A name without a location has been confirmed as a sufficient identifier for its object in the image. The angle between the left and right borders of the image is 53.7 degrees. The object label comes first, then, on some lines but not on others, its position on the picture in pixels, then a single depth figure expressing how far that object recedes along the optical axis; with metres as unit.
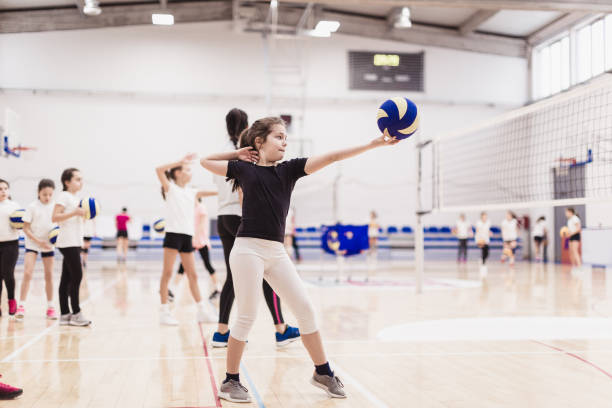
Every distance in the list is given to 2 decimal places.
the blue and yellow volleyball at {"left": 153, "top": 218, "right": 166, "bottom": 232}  7.52
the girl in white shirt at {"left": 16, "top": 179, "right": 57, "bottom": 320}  5.77
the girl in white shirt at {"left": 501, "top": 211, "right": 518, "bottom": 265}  15.31
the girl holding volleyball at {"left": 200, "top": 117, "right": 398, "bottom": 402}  2.86
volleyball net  17.48
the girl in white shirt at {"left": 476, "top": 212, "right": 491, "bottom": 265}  12.44
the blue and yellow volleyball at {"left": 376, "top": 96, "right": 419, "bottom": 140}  2.81
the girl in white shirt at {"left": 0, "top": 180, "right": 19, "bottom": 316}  5.67
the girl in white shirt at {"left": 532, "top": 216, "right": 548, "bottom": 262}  17.48
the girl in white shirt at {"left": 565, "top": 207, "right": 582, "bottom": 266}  13.34
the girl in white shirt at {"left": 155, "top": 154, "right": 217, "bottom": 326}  5.37
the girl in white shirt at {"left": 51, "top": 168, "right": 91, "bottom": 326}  5.10
